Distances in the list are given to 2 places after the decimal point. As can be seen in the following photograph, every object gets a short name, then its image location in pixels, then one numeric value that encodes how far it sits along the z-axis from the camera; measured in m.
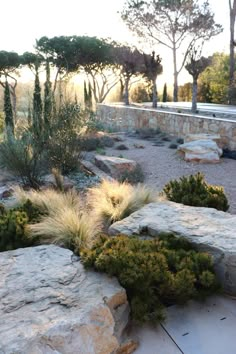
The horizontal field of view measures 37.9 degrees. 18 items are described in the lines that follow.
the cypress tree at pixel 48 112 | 6.32
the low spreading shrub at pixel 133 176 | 5.98
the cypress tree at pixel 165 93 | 20.08
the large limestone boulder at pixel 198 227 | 2.49
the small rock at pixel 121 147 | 8.92
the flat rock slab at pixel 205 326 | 1.97
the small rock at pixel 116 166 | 6.30
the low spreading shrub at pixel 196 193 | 3.94
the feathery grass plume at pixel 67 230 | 2.90
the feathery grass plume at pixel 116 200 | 3.65
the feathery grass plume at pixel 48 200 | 3.65
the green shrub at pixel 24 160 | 5.51
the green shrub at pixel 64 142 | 6.14
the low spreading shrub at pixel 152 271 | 2.21
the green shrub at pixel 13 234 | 3.11
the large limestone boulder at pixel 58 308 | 1.67
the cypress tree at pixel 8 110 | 11.06
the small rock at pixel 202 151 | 7.15
